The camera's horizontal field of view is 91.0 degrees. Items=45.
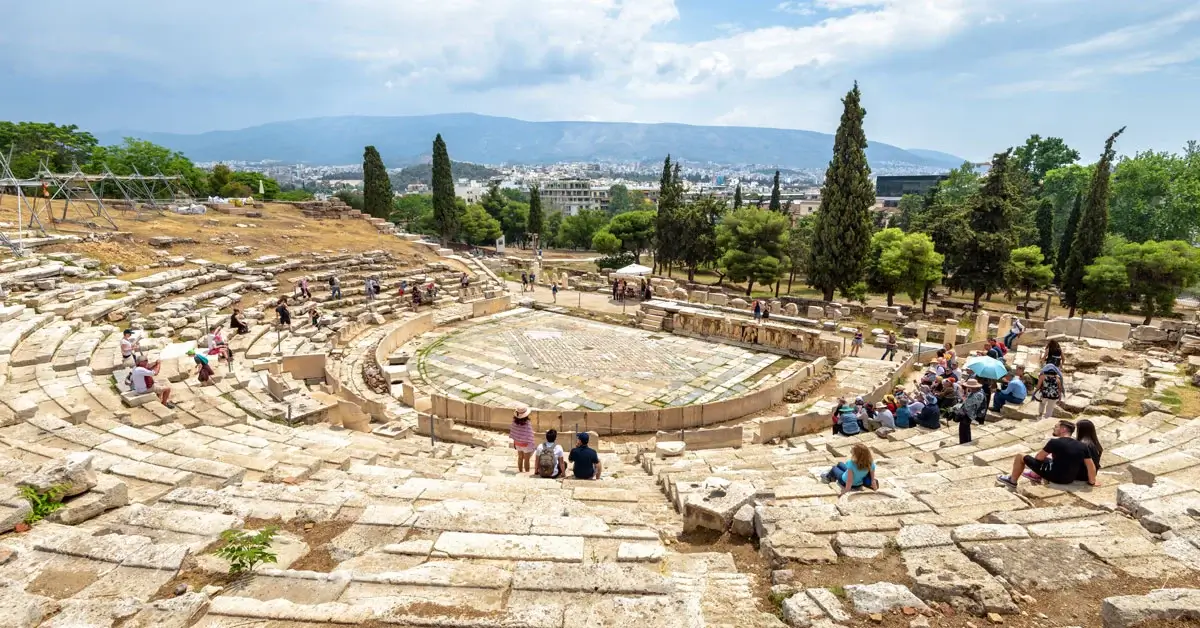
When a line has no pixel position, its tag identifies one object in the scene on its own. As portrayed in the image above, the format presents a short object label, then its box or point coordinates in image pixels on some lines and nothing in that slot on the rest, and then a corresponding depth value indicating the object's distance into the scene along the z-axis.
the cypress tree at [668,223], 44.50
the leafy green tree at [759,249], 34.97
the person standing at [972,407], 10.97
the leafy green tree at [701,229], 42.91
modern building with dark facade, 171.61
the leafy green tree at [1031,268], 36.16
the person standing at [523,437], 10.54
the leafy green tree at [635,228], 58.41
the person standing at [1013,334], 19.62
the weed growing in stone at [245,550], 4.97
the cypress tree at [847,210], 29.92
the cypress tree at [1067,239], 39.56
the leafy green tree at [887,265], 31.11
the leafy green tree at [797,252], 37.61
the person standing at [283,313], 20.95
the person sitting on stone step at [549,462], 9.84
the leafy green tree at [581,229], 81.56
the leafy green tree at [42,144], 47.66
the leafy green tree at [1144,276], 26.47
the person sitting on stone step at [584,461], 9.71
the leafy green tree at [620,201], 151.88
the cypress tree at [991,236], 31.98
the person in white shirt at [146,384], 12.32
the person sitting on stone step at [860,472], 8.10
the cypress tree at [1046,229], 44.38
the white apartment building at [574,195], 171.12
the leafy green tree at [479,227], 69.75
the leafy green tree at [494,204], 88.61
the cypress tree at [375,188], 53.16
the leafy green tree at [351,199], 74.72
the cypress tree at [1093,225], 30.11
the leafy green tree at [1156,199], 42.06
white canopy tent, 33.12
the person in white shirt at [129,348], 13.82
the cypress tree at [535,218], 59.22
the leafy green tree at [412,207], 83.11
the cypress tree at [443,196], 50.16
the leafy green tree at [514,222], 87.88
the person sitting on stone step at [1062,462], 7.68
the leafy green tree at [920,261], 30.81
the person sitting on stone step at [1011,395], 12.98
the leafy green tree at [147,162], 52.38
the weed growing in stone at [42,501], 6.18
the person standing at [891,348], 20.80
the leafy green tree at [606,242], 57.34
